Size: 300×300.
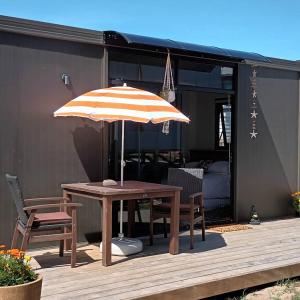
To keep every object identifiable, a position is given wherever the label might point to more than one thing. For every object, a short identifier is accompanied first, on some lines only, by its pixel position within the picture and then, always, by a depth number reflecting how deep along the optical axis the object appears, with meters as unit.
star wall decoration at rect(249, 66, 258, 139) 7.55
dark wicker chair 5.64
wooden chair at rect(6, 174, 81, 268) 4.46
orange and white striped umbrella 4.88
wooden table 4.77
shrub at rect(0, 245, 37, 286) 3.11
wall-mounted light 5.69
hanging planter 6.22
